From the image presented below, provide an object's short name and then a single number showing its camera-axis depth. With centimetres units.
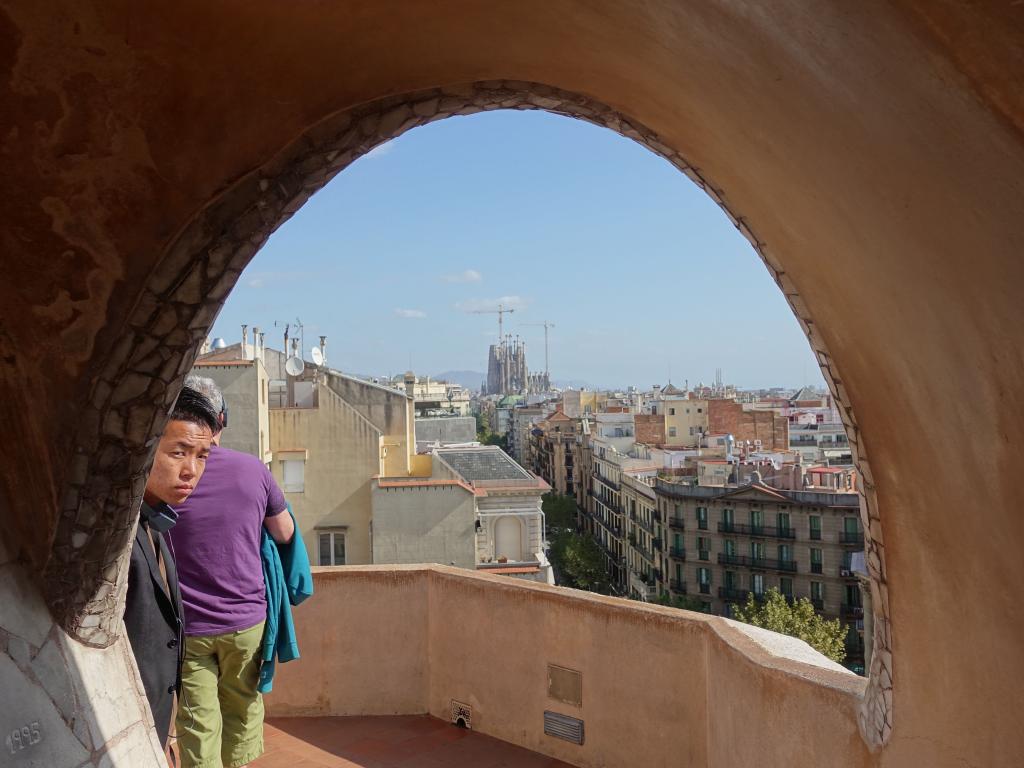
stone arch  201
